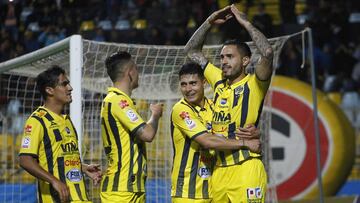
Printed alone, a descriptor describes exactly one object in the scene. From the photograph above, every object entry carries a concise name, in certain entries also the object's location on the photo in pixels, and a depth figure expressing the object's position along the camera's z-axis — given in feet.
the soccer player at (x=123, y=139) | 44.91
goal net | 59.62
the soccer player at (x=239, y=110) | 44.96
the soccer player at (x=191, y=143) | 46.93
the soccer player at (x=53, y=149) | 44.16
